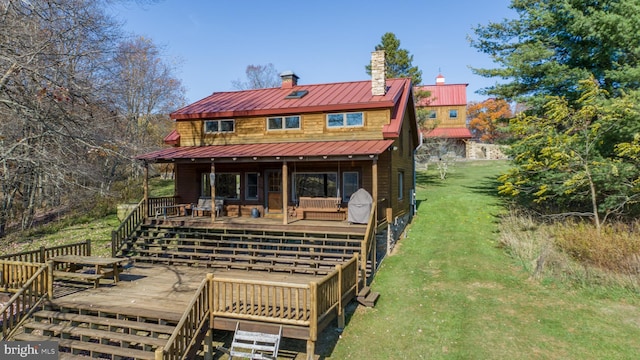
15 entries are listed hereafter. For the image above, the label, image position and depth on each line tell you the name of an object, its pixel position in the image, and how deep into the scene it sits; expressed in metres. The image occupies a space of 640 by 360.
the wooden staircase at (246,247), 12.02
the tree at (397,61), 25.17
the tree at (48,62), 8.87
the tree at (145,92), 28.99
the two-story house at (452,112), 36.91
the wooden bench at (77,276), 9.84
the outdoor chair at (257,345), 7.71
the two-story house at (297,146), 14.80
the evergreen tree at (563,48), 14.87
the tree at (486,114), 49.98
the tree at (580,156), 14.14
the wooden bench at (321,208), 15.04
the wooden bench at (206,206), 16.65
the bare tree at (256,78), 50.28
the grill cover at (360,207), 13.02
